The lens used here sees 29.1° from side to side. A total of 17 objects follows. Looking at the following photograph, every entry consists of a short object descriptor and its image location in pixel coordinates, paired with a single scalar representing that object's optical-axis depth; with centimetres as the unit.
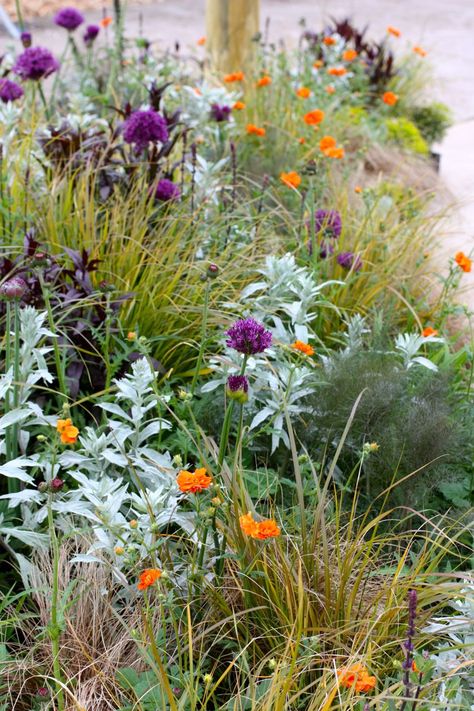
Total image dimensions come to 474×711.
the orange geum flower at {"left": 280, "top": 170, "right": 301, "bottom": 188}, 352
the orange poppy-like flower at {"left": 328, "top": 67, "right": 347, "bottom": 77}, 530
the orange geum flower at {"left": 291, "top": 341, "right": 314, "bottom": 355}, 247
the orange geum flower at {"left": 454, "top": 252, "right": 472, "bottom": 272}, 311
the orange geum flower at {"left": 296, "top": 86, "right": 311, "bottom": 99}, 468
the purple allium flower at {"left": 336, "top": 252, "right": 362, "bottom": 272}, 338
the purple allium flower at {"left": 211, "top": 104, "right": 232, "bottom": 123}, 425
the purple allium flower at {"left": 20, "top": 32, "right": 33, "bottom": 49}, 451
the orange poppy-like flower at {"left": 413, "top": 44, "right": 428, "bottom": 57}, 653
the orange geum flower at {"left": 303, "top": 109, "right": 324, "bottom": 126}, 424
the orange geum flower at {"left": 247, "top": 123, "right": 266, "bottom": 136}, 407
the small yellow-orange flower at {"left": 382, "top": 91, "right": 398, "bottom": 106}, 532
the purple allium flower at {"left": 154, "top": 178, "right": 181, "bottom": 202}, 350
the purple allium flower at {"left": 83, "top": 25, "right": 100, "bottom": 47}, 515
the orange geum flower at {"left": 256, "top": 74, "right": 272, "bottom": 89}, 477
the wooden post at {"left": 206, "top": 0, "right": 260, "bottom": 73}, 630
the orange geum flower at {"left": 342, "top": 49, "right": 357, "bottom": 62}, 596
